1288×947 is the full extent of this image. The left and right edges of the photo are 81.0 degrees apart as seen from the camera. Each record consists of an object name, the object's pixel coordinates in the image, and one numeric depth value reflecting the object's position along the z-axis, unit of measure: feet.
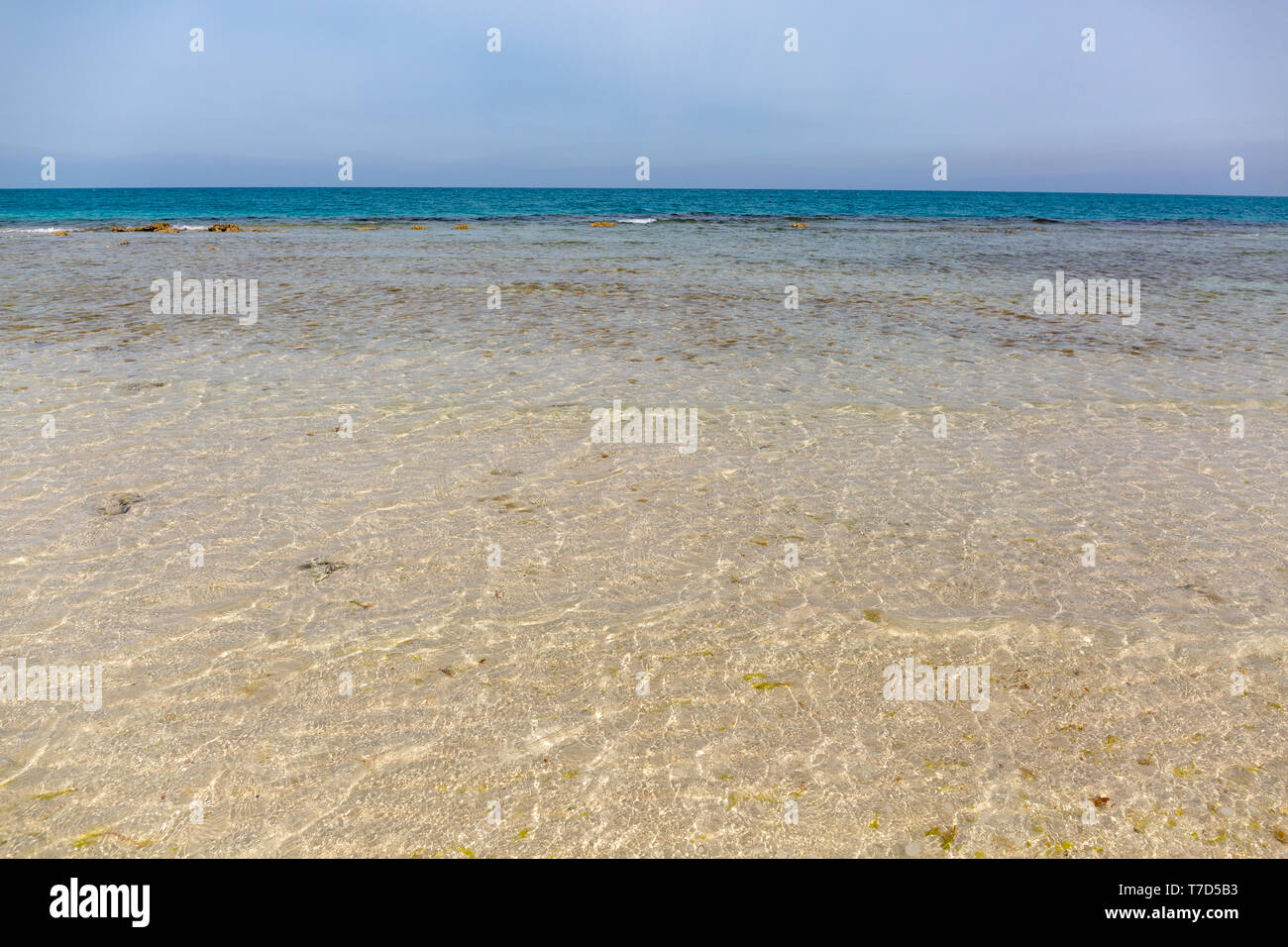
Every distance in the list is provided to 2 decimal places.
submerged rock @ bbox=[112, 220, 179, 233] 139.95
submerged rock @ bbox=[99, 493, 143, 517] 21.25
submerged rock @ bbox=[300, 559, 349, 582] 18.29
